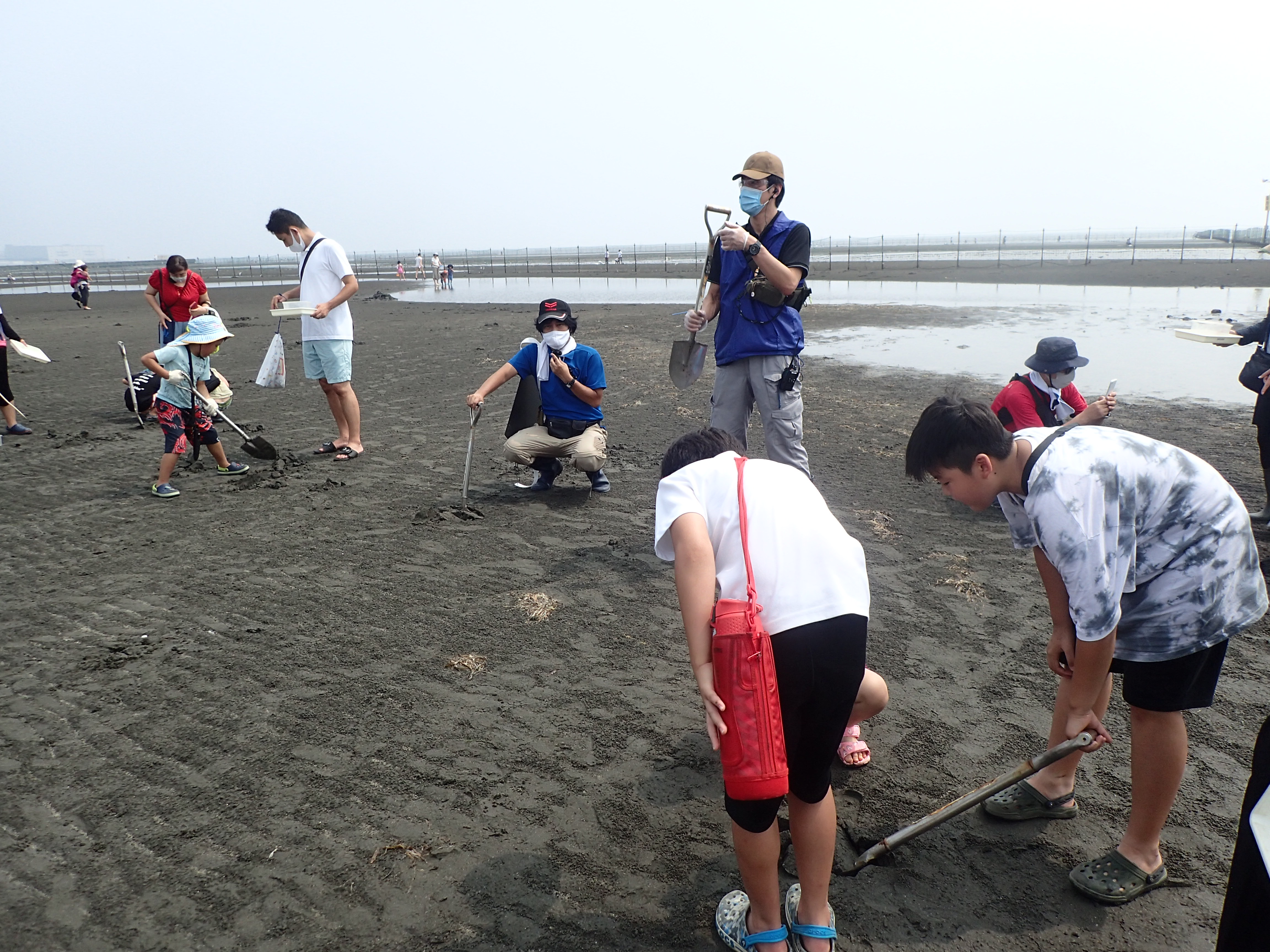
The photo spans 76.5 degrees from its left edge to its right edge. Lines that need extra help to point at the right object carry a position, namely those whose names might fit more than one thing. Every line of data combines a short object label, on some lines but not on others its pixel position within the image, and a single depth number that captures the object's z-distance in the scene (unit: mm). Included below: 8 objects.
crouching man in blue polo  6137
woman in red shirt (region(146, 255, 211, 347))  8539
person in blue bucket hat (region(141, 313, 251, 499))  6520
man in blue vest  4594
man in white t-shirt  7195
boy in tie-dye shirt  2117
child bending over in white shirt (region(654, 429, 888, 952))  2045
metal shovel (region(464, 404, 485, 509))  6277
